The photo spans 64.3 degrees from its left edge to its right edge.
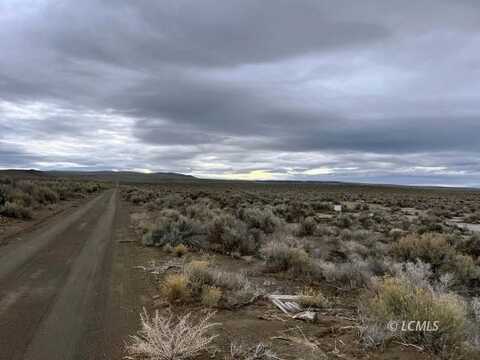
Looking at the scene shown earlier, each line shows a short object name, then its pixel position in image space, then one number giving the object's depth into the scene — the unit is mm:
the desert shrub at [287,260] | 10188
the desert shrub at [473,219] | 28672
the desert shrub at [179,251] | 12359
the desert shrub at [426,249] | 10805
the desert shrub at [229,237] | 13422
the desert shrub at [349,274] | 8808
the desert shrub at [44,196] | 31381
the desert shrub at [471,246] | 13906
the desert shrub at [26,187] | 32650
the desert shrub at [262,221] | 18147
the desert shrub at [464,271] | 9773
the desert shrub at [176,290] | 7246
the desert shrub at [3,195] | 23097
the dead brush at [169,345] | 4680
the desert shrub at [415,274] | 7057
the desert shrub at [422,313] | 4566
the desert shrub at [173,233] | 13812
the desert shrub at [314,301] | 6996
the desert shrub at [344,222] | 21844
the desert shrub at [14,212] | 20984
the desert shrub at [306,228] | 18328
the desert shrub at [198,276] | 7680
